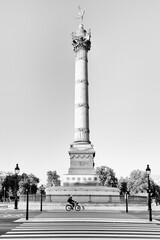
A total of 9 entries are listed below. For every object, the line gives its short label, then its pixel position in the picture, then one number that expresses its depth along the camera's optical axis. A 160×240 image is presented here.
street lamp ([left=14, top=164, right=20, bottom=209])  30.72
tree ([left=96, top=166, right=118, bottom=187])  115.56
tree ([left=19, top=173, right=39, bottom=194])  135.32
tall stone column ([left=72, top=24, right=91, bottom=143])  56.93
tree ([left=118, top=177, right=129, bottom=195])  134.01
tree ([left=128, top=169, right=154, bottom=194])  118.38
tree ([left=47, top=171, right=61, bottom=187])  152.00
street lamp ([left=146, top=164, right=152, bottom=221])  22.41
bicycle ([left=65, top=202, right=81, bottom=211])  30.46
